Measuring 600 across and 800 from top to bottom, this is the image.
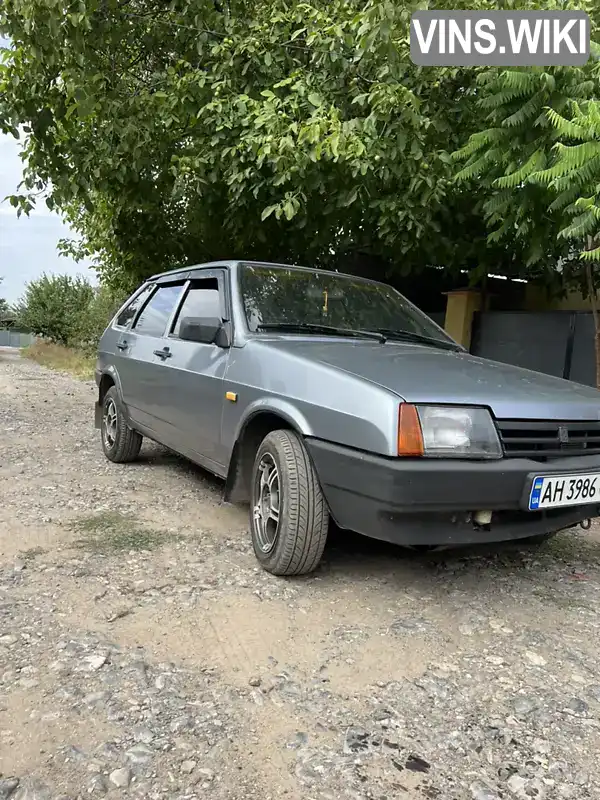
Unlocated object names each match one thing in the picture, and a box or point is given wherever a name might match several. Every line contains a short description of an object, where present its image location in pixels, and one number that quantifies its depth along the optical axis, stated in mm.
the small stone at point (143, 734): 1913
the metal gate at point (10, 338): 48162
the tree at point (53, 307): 28609
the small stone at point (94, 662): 2291
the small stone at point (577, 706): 2166
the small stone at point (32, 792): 1671
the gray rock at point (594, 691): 2260
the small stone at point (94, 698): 2084
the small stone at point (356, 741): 1905
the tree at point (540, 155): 4590
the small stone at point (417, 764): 1839
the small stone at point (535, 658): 2465
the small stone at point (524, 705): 2145
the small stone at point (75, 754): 1820
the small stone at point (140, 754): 1823
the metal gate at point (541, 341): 7727
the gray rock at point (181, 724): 1975
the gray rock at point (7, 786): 1675
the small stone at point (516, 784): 1767
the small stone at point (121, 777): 1727
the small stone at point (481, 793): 1739
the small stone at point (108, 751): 1832
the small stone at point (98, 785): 1700
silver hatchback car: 2604
